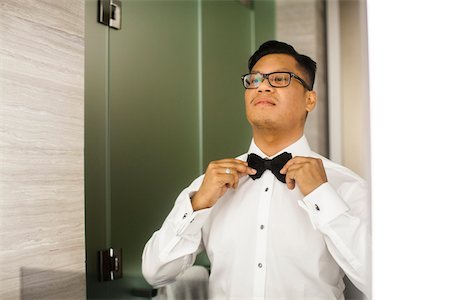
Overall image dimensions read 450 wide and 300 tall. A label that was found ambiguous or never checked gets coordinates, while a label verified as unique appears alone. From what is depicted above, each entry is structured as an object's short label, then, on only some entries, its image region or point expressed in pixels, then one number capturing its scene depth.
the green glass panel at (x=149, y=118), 1.71
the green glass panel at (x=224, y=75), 1.70
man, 1.56
